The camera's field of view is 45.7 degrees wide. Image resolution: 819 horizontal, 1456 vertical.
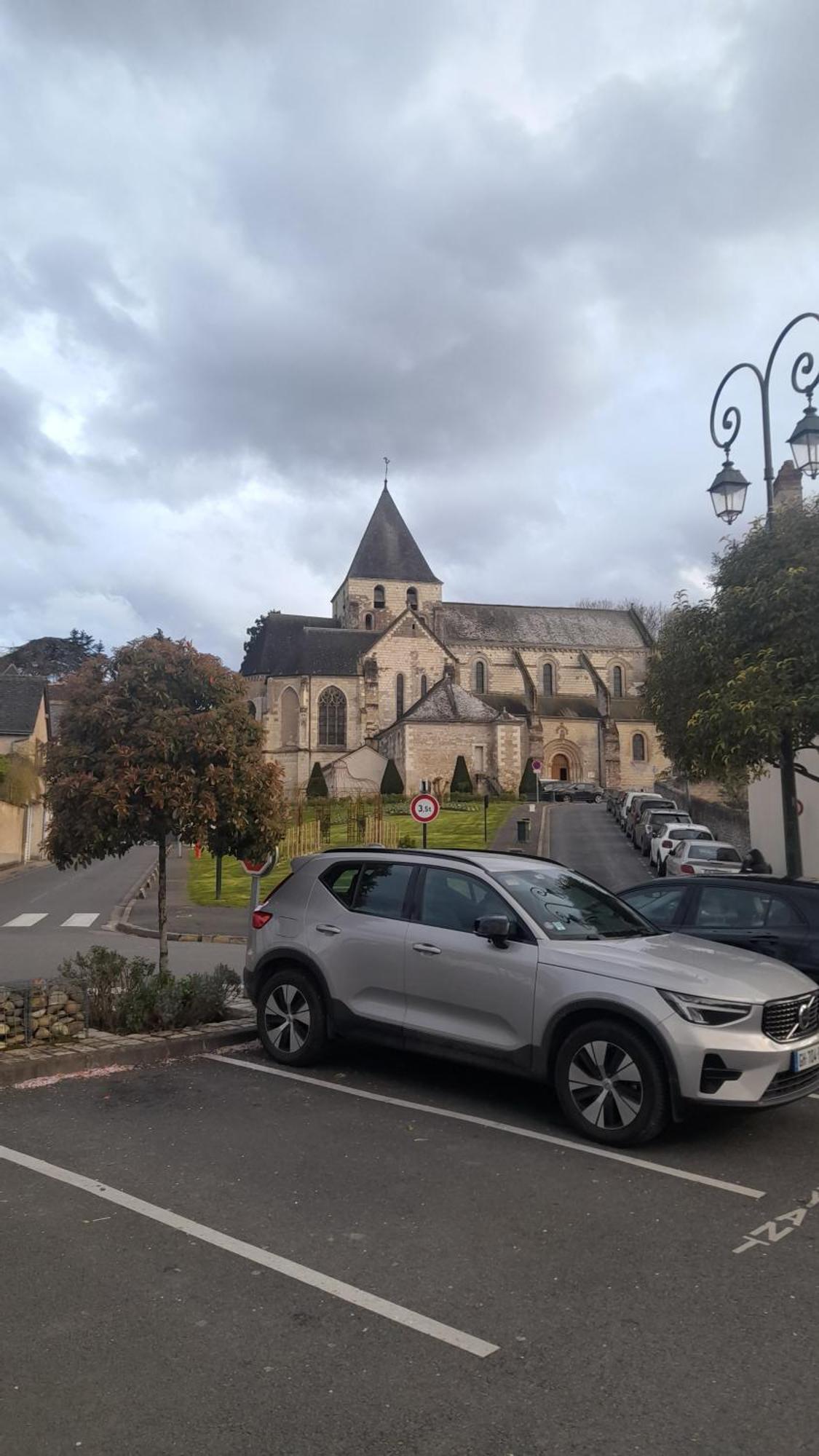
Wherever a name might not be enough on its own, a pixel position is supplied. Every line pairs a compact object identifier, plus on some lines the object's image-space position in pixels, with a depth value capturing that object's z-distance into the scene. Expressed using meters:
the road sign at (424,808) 17.22
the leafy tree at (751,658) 11.16
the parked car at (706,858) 19.19
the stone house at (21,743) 35.72
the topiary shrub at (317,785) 59.56
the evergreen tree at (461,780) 58.34
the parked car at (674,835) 23.50
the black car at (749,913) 8.34
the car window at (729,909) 8.63
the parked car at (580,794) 60.91
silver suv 5.40
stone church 62.72
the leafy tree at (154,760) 8.18
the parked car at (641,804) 34.50
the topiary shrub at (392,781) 59.66
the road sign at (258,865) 9.77
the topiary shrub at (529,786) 61.78
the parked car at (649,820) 29.38
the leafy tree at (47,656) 83.12
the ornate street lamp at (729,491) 13.08
